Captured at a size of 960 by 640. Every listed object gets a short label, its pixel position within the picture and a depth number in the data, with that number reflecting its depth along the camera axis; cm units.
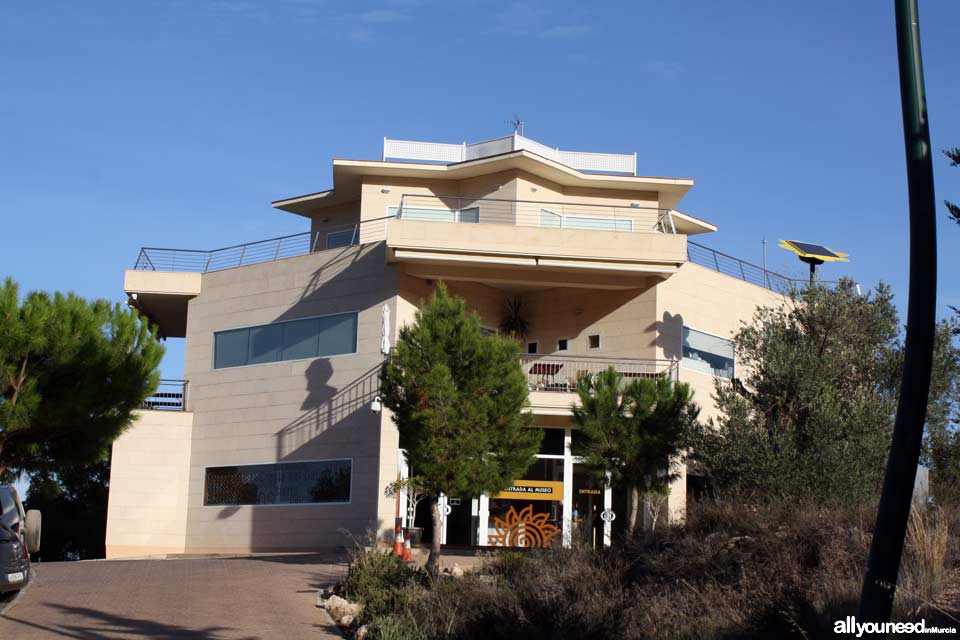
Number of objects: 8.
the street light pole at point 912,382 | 645
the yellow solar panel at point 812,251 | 2788
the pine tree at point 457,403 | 1833
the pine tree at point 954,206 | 823
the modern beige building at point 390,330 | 2480
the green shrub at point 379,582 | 1395
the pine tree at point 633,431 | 2098
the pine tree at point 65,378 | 2016
